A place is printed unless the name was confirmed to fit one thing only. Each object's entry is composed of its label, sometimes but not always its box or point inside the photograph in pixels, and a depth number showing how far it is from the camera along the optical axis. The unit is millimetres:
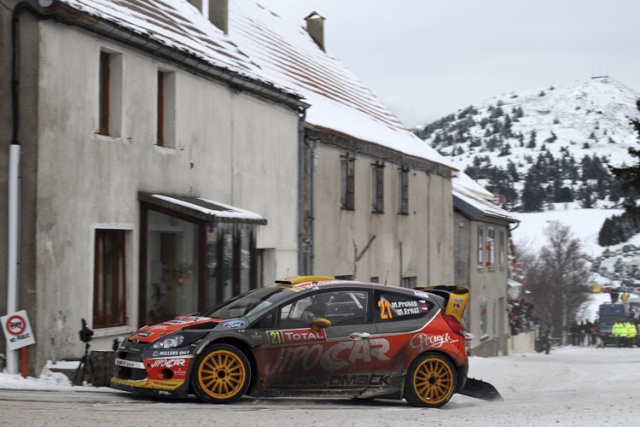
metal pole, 14008
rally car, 12016
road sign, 13773
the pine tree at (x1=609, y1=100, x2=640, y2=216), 38375
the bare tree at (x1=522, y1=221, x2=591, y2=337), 108750
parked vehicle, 71250
